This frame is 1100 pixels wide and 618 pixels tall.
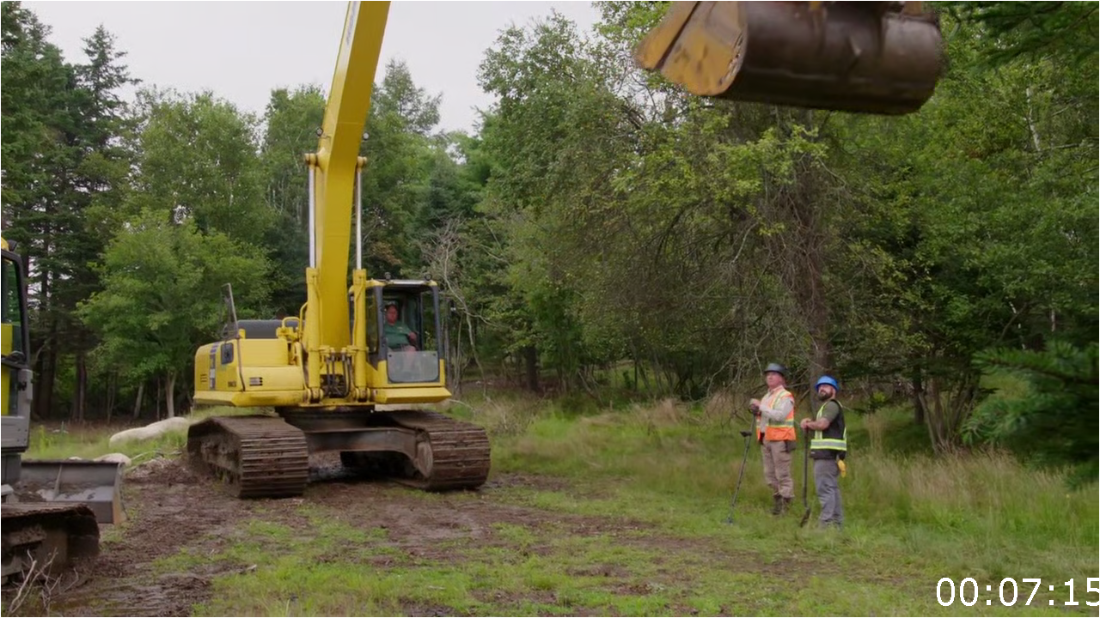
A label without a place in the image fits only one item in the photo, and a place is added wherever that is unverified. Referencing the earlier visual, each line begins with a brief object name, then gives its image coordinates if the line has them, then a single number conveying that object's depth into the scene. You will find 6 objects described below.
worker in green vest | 9.17
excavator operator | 13.03
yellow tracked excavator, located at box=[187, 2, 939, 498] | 11.69
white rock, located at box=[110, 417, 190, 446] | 20.77
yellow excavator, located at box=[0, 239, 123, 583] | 6.55
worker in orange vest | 9.98
